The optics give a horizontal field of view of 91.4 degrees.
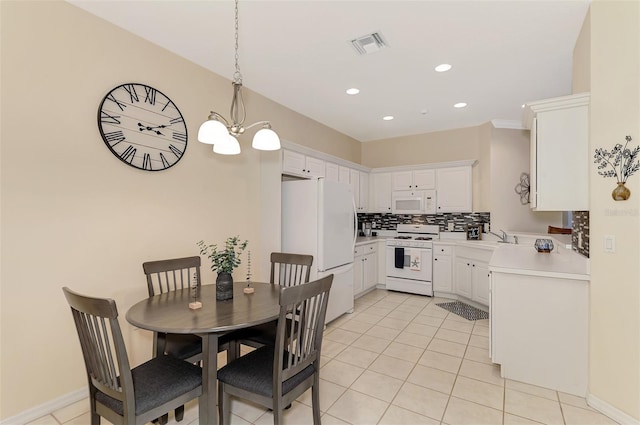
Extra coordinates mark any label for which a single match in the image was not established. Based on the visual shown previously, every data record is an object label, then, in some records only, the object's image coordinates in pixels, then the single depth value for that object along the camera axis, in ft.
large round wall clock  7.73
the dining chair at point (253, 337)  7.25
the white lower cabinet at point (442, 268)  15.69
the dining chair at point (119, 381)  4.54
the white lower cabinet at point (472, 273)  13.58
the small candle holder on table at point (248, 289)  7.42
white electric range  16.11
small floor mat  13.15
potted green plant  6.86
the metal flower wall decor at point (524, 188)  15.46
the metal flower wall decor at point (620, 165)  6.36
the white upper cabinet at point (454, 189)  16.20
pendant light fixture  6.35
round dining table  5.27
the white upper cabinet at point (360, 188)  17.34
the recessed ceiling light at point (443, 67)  9.89
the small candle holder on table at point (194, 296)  6.15
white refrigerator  11.57
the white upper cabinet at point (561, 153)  7.53
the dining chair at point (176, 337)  6.66
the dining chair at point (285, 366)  5.24
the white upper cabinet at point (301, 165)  12.01
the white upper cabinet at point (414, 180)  17.20
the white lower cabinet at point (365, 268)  15.34
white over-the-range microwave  17.16
